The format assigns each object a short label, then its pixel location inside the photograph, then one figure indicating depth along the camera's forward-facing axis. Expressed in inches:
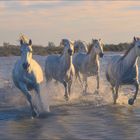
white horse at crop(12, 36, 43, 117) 536.7
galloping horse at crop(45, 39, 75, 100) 681.6
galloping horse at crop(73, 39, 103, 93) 760.8
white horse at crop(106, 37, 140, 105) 630.5
